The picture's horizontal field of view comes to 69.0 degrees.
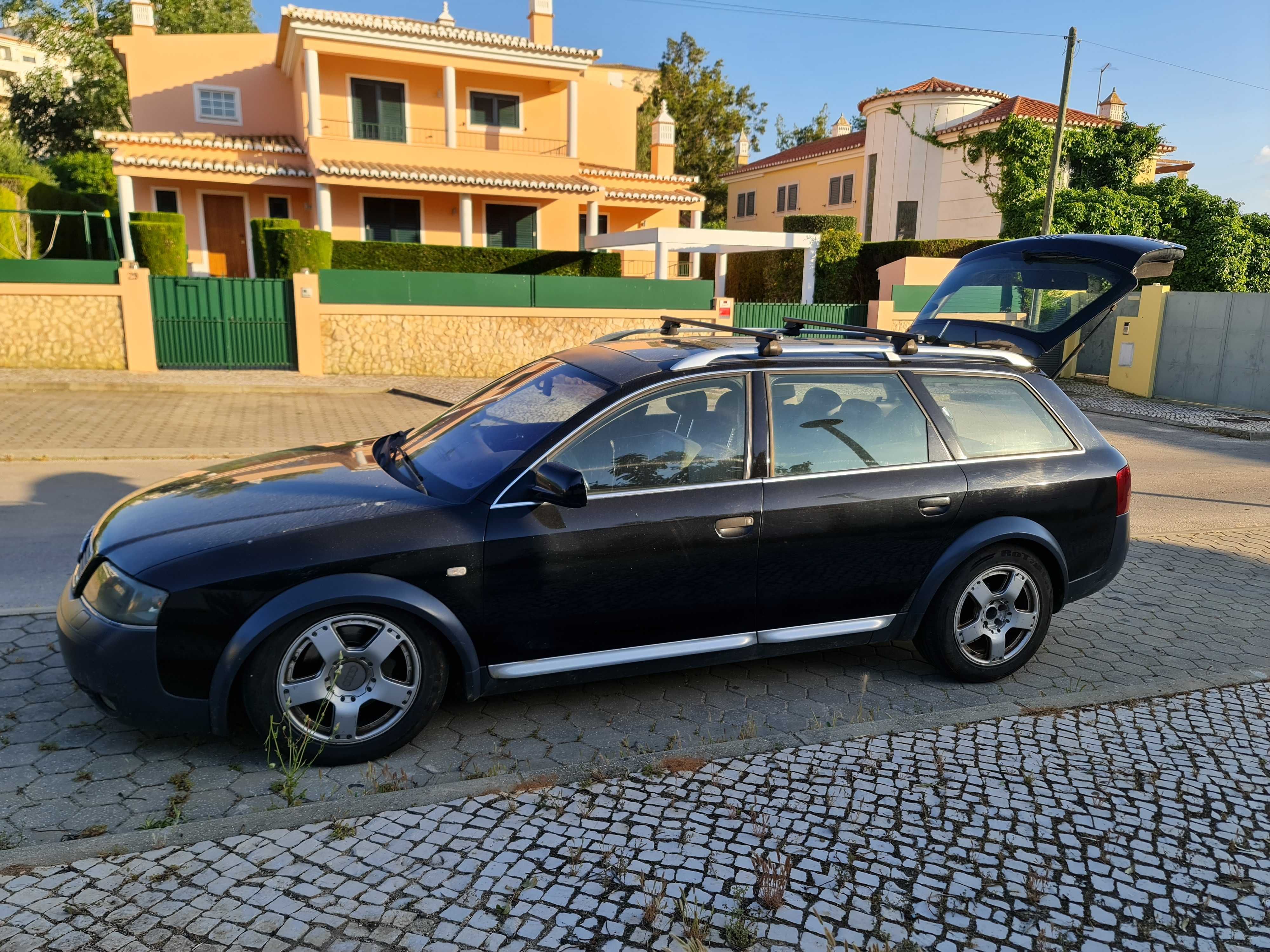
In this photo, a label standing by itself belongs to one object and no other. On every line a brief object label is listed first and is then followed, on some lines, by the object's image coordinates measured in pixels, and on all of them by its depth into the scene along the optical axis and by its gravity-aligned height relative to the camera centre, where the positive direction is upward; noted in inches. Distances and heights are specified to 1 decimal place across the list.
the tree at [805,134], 2738.7 +430.6
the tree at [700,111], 1919.3 +342.3
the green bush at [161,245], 675.4 +16.8
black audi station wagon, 142.9 -44.5
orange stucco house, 992.9 +160.7
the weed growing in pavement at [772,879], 115.0 -75.7
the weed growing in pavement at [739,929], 107.3 -75.4
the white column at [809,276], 1005.2 +3.9
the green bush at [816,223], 1207.6 +72.8
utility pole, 869.8 +136.7
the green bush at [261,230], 799.1 +34.1
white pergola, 906.7 +36.0
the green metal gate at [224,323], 646.5 -37.0
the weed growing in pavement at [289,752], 140.5 -74.7
